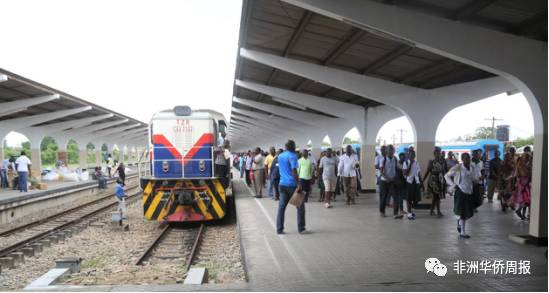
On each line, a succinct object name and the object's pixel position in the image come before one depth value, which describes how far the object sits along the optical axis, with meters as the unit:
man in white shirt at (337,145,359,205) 11.03
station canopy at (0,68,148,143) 15.34
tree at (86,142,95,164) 63.61
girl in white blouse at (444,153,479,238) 6.72
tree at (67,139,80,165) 60.02
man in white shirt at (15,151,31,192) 14.86
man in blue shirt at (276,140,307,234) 6.87
